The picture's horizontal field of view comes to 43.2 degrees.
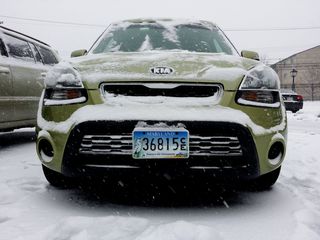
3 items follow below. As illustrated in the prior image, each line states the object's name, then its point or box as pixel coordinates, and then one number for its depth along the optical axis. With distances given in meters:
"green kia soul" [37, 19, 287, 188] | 2.47
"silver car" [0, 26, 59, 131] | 4.81
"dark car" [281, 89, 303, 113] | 17.83
